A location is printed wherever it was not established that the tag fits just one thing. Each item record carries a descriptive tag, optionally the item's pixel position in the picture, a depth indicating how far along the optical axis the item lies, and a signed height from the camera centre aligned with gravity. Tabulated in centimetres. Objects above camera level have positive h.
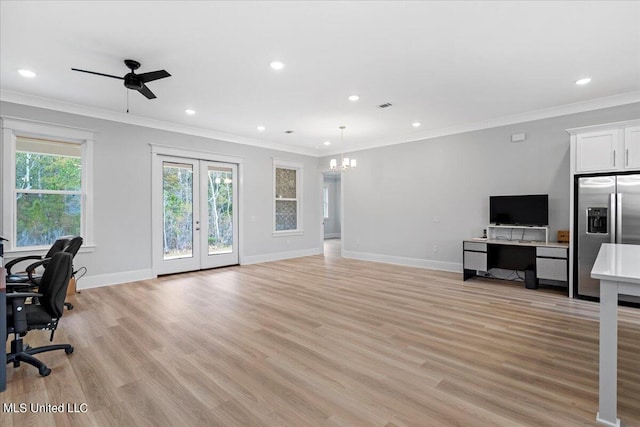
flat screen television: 530 +0
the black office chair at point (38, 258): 358 -60
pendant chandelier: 639 +117
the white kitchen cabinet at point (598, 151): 436 +84
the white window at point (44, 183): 459 +44
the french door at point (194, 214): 619 -7
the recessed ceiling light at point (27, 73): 384 +172
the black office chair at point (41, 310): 241 -79
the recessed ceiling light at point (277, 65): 360 +169
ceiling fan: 338 +147
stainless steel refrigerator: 419 -10
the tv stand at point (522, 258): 487 -83
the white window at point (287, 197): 820 +37
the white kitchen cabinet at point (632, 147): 422 +84
